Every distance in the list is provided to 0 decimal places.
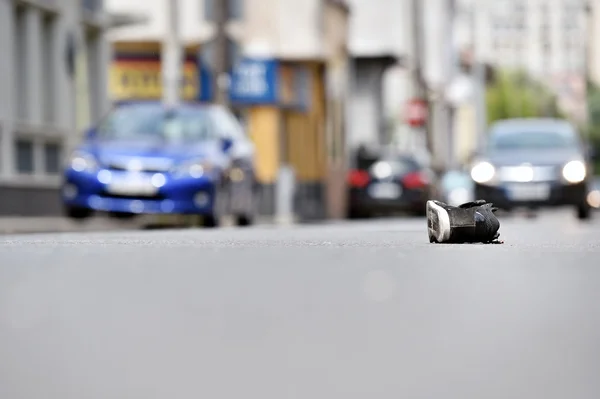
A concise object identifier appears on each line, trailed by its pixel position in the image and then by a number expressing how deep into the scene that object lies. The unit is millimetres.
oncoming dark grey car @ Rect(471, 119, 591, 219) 27453
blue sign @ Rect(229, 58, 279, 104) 42125
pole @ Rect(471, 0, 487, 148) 97312
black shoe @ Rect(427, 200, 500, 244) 11688
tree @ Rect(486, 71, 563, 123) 138750
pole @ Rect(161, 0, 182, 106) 31469
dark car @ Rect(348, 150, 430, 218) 39406
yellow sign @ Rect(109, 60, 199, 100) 42844
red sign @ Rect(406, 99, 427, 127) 61250
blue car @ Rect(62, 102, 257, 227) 20688
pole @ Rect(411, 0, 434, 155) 62031
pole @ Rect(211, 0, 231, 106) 28906
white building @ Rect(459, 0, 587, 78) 183388
